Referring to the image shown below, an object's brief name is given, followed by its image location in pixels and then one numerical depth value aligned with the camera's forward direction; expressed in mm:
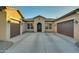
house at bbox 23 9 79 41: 6585
